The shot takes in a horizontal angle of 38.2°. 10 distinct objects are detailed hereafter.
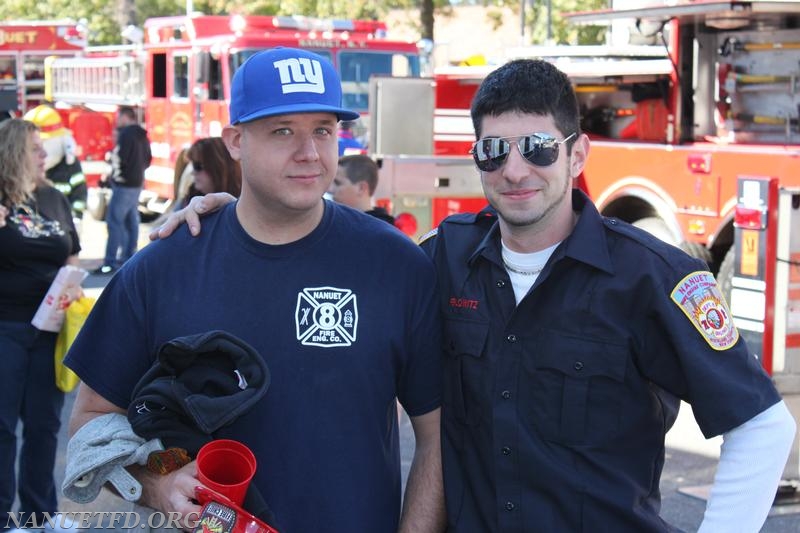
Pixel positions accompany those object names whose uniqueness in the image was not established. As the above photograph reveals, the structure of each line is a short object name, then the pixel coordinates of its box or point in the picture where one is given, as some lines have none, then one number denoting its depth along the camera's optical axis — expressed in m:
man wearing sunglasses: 2.30
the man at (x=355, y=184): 6.03
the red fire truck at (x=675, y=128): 8.39
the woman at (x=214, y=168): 5.95
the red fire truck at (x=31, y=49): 21.00
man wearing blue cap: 2.43
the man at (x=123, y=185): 13.13
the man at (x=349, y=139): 11.14
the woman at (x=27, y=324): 4.93
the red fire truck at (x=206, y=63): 13.27
